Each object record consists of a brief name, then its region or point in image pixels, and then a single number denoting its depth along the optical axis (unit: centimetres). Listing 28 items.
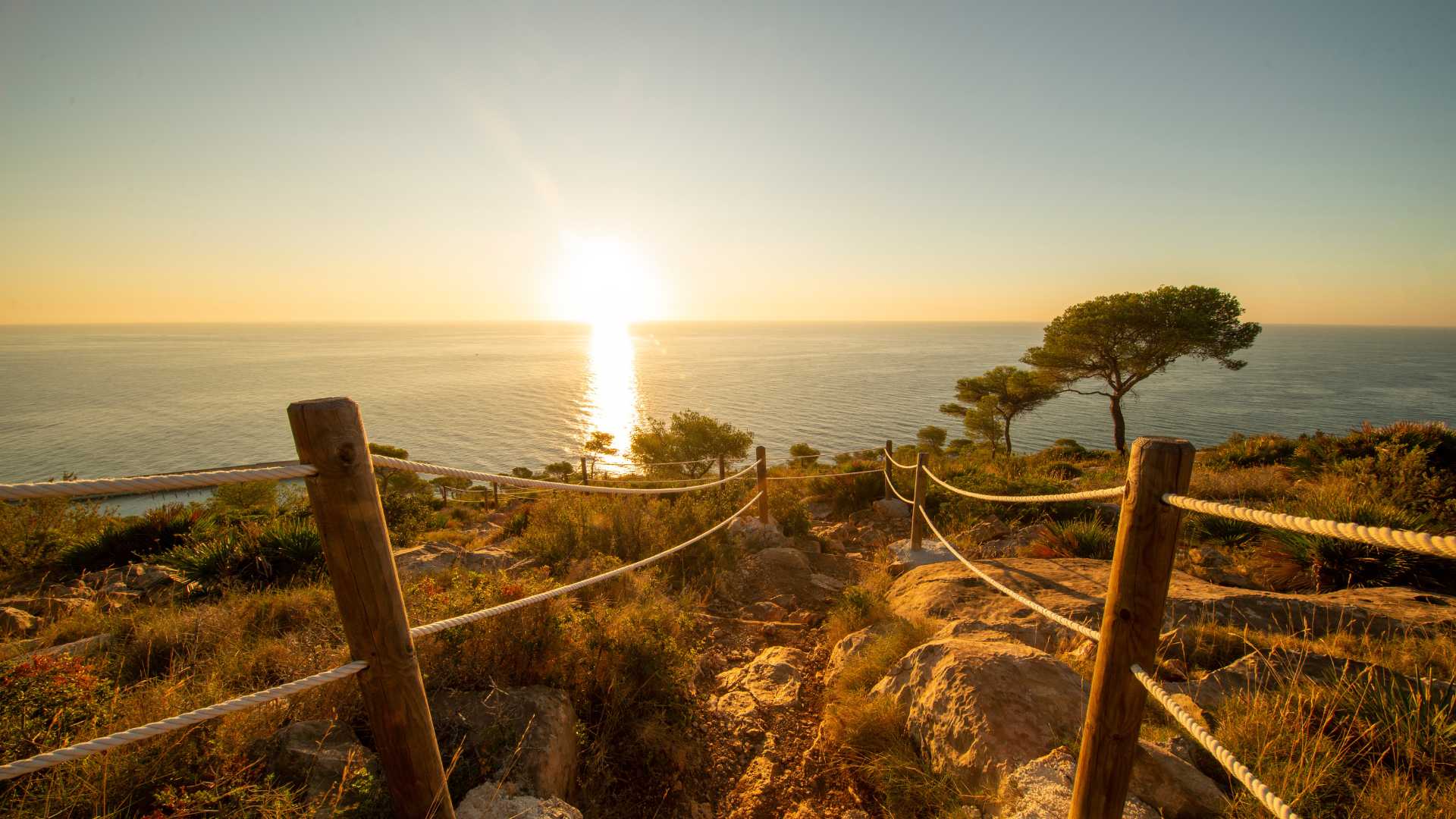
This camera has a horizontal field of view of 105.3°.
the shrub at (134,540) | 814
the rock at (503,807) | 232
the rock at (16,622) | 441
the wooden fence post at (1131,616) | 169
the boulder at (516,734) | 257
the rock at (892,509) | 953
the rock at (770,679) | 398
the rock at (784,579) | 598
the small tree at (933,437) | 4362
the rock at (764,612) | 547
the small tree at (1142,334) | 2362
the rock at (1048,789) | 227
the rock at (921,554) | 648
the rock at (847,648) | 412
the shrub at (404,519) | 838
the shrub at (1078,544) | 643
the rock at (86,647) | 344
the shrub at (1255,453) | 1392
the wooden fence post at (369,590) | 165
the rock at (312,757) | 223
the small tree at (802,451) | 3856
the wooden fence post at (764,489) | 776
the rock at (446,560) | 559
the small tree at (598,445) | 4231
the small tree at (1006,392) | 3006
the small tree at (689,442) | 3091
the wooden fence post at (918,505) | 627
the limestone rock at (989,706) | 274
